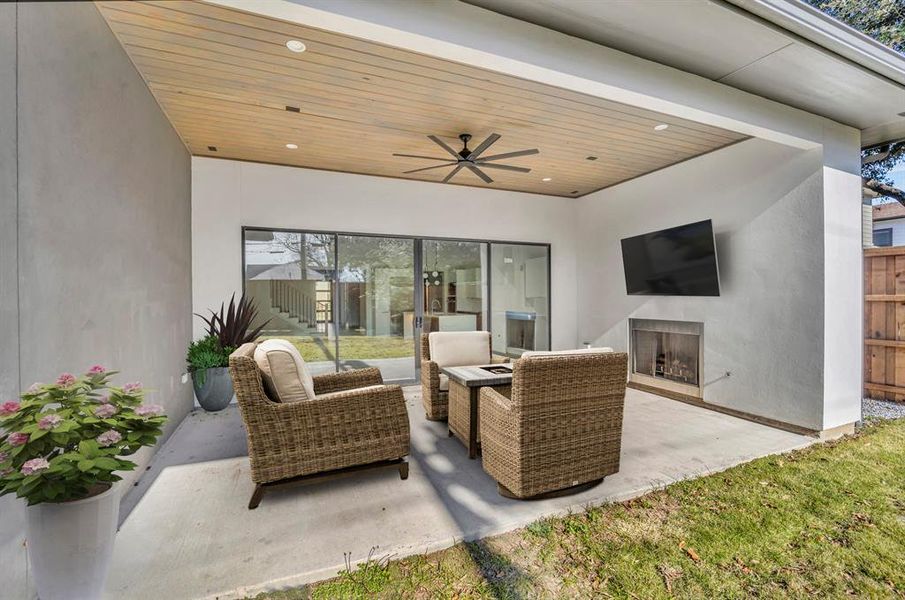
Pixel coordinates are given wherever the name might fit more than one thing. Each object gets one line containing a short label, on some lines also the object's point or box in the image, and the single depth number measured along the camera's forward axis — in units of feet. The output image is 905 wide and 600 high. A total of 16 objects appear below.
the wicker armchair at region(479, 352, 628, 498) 7.55
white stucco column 12.00
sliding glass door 16.69
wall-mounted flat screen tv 14.51
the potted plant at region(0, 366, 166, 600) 4.27
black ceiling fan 11.64
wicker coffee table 9.96
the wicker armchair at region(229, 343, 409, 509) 7.76
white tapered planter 4.50
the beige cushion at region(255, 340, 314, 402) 8.16
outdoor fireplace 15.75
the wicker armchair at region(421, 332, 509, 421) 12.41
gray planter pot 14.10
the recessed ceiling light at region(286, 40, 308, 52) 8.43
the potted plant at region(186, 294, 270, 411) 14.06
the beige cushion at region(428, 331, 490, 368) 13.29
